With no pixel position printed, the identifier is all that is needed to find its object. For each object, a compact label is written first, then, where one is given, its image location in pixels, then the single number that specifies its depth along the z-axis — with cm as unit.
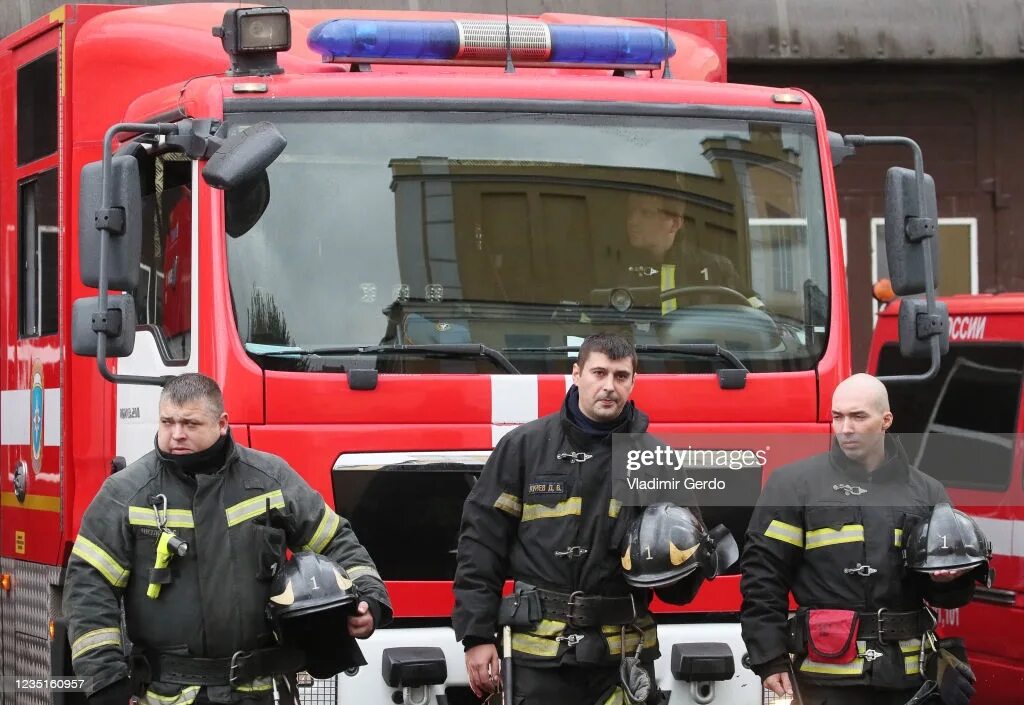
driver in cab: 1235
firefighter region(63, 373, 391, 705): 963
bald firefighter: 1084
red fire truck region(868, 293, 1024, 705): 1528
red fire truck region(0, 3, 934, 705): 1179
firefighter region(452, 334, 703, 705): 1069
